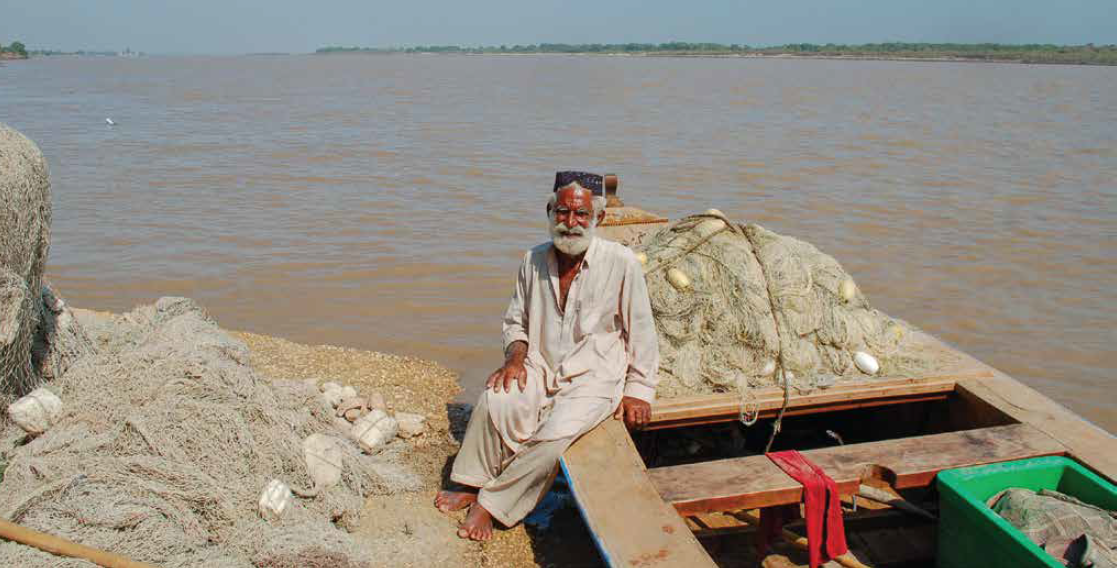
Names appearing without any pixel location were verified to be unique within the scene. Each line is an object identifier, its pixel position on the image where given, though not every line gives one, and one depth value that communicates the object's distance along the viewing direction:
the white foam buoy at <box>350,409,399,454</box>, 4.48
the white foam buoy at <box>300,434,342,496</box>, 3.78
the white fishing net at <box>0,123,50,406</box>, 3.64
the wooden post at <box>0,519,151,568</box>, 2.74
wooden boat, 2.95
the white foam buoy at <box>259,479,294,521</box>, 3.42
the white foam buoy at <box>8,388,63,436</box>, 3.63
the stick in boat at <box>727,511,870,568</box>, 3.13
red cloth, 3.05
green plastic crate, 2.79
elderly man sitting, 3.54
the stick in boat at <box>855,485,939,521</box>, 3.59
